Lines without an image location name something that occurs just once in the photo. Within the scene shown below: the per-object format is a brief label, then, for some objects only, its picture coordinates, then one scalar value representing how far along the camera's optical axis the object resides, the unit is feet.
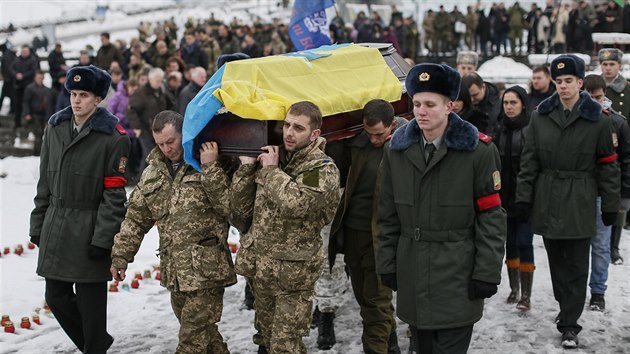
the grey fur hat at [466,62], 31.63
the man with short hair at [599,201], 22.71
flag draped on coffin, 17.54
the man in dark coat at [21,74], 62.90
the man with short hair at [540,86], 29.01
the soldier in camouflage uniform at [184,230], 18.20
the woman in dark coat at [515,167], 24.45
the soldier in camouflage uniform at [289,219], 17.13
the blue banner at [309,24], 36.29
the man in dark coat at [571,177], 21.38
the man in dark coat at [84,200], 18.94
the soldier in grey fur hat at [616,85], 30.94
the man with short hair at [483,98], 25.40
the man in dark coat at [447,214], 15.26
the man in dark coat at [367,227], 20.07
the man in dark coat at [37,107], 55.98
